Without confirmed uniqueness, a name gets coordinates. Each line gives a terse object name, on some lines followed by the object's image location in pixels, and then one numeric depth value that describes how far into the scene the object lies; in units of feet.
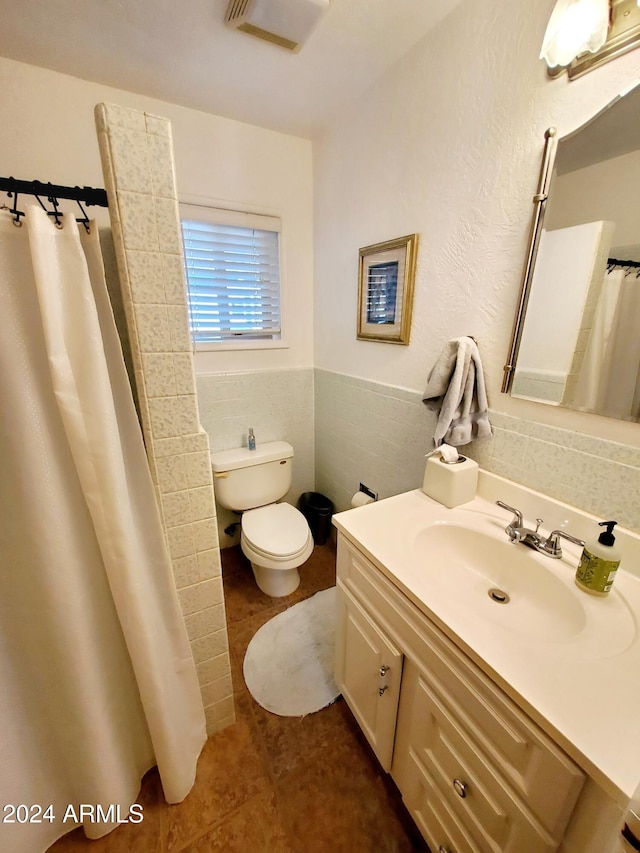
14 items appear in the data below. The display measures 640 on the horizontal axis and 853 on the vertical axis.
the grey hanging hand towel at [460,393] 3.62
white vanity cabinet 1.85
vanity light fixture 2.44
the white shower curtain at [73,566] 2.25
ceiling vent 3.28
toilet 5.31
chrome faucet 2.95
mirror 2.61
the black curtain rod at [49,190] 2.26
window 5.71
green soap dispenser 2.45
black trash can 7.10
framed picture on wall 4.51
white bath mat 4.37
